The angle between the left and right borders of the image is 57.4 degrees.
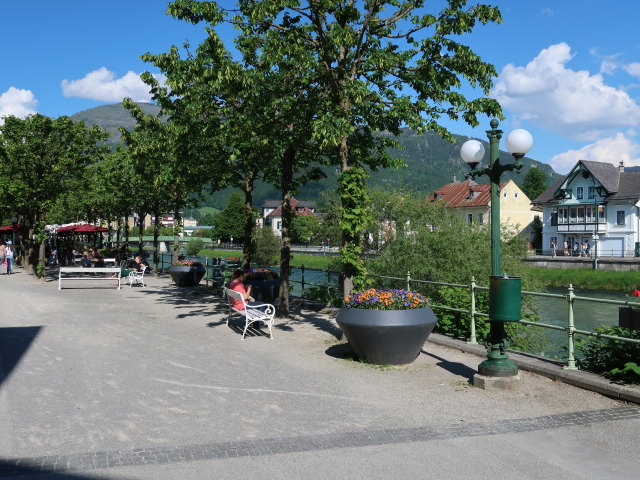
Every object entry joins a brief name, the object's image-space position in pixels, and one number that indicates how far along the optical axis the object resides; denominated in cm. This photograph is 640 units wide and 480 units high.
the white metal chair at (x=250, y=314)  1152
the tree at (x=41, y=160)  2550
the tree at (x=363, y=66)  1053
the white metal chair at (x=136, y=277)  2302
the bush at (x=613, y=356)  742
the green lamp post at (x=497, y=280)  770
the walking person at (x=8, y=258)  3027
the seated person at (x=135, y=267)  2506
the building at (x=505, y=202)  7988
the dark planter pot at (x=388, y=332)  869
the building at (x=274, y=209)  15945
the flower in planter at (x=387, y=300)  900
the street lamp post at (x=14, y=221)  3545
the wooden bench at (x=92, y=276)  2123
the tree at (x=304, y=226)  8978
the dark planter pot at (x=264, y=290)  1616
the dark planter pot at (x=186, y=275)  2269
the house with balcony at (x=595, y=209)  6194
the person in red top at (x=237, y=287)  1266
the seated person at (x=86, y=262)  3099
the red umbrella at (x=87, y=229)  3628
